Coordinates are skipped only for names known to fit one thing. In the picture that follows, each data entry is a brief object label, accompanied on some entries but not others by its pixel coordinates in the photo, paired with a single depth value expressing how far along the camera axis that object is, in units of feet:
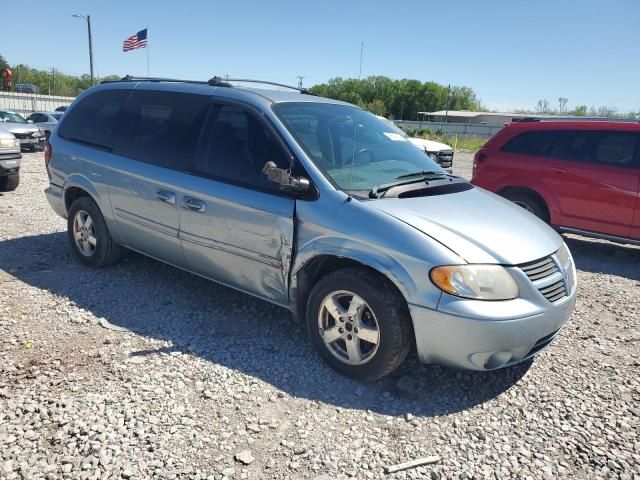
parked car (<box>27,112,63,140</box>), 61.59
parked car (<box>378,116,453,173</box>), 38.92
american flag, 82.94
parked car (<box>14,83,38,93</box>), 184.85
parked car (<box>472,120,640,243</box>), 21.17
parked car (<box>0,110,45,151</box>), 50.52
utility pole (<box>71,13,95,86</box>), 105.63
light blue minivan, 9.58
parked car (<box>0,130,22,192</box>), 27.73
